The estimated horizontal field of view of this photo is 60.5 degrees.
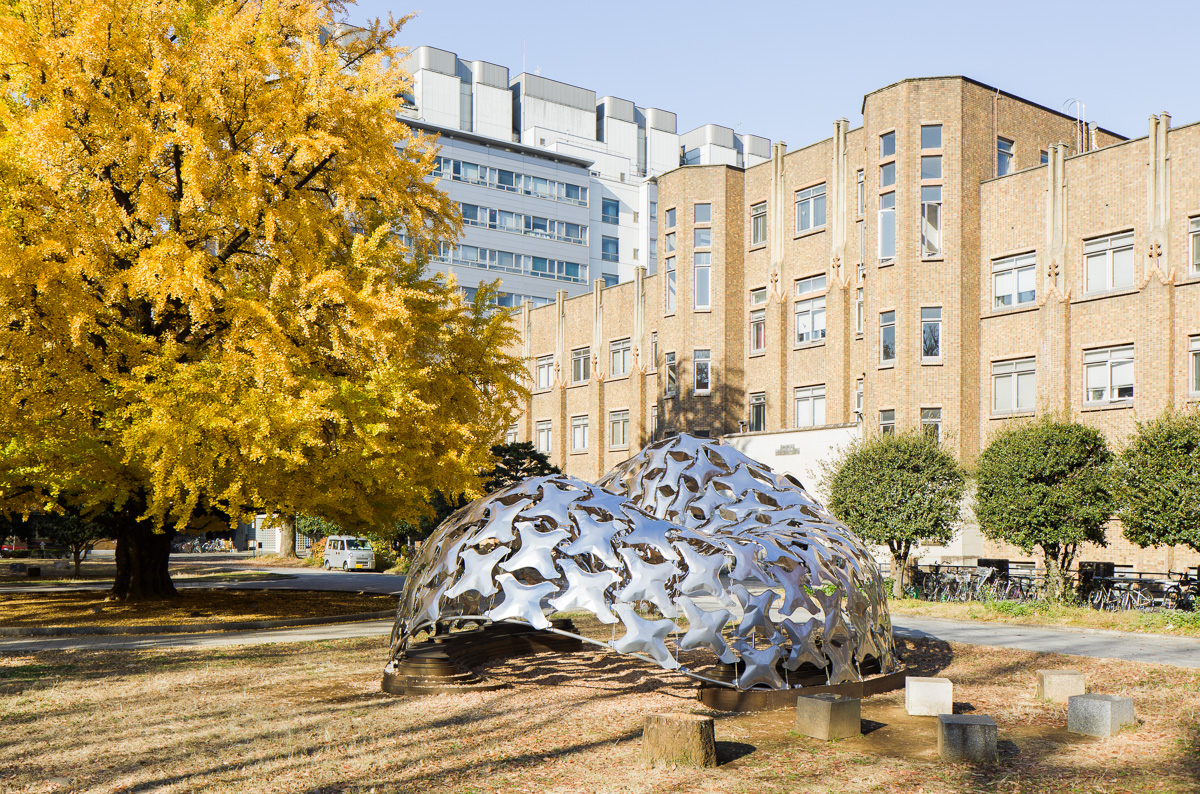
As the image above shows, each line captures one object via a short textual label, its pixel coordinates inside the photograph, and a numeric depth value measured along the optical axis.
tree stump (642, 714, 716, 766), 8.96
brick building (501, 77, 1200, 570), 31.39
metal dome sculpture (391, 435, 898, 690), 11.33
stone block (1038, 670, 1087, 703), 12.20
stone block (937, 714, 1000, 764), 9.20
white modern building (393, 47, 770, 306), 79.00
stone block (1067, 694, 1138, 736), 10.31
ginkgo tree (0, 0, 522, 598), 17.58
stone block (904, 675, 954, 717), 11.21
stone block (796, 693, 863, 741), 10.14
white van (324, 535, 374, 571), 47.25
